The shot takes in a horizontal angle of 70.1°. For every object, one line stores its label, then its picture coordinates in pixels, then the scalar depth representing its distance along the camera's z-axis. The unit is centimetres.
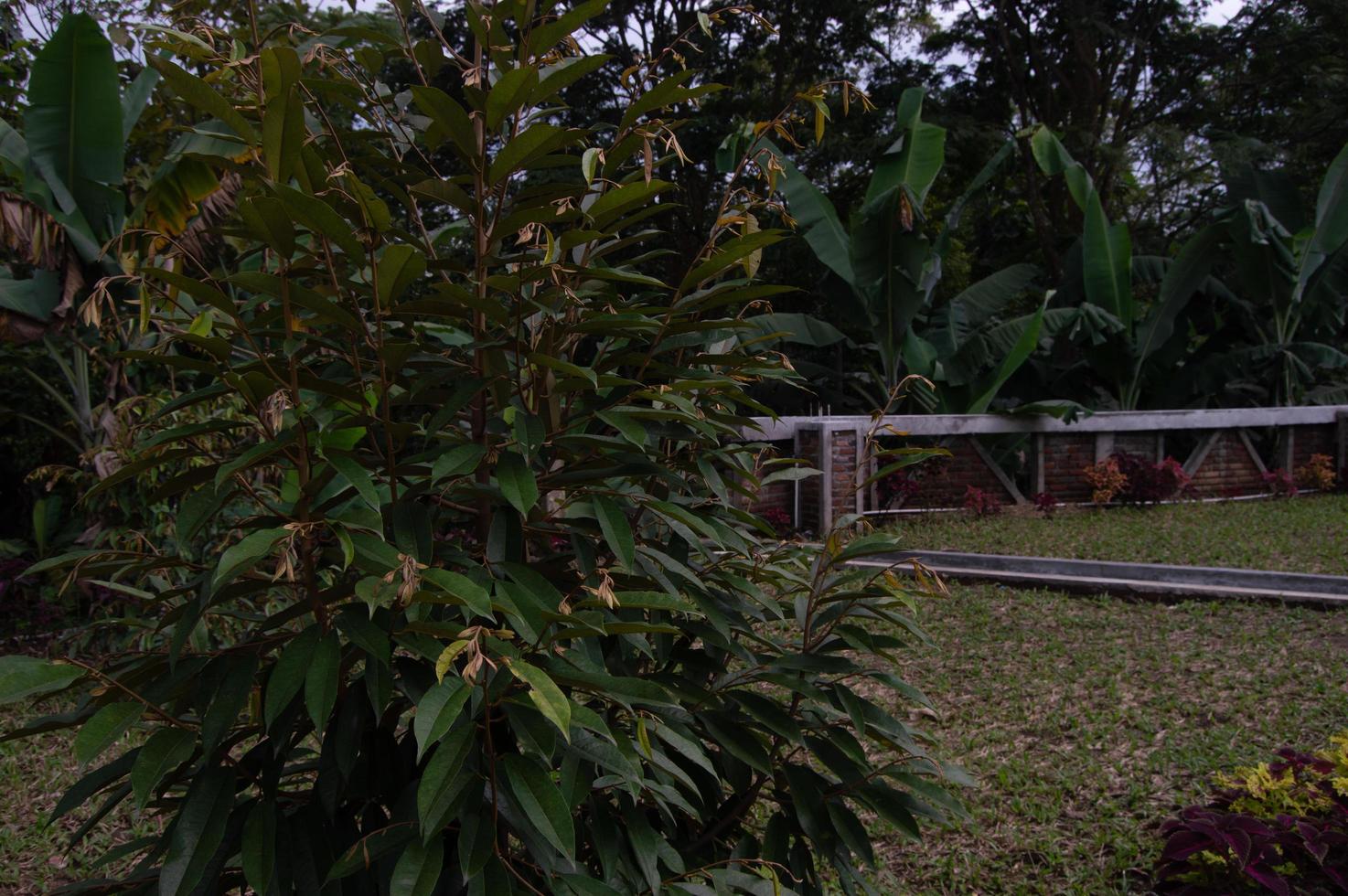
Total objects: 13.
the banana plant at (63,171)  536
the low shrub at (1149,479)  1076
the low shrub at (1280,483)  1162
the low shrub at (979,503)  1009
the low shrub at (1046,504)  1035
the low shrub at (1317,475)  1197
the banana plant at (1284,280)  1189
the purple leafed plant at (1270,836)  252
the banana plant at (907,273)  1050
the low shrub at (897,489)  1011
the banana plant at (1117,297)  1173
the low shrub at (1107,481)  1068
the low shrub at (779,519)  893
